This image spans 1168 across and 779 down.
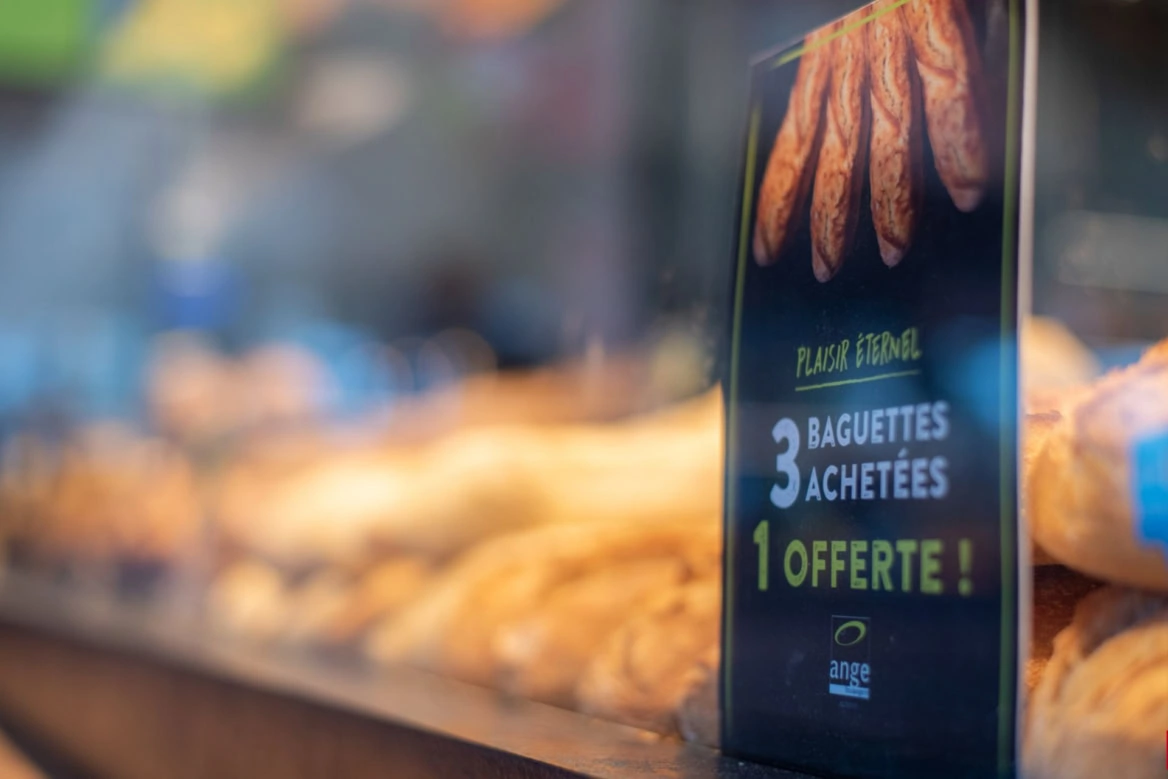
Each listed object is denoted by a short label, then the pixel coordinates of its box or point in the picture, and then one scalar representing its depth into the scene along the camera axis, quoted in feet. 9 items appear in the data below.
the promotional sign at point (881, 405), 1.62
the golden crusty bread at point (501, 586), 3.03
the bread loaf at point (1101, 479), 1.50
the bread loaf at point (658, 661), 2.28
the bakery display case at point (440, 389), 1.87
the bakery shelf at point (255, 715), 2.13
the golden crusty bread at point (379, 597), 4.05
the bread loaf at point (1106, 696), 1.42
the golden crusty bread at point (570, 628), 2.82
